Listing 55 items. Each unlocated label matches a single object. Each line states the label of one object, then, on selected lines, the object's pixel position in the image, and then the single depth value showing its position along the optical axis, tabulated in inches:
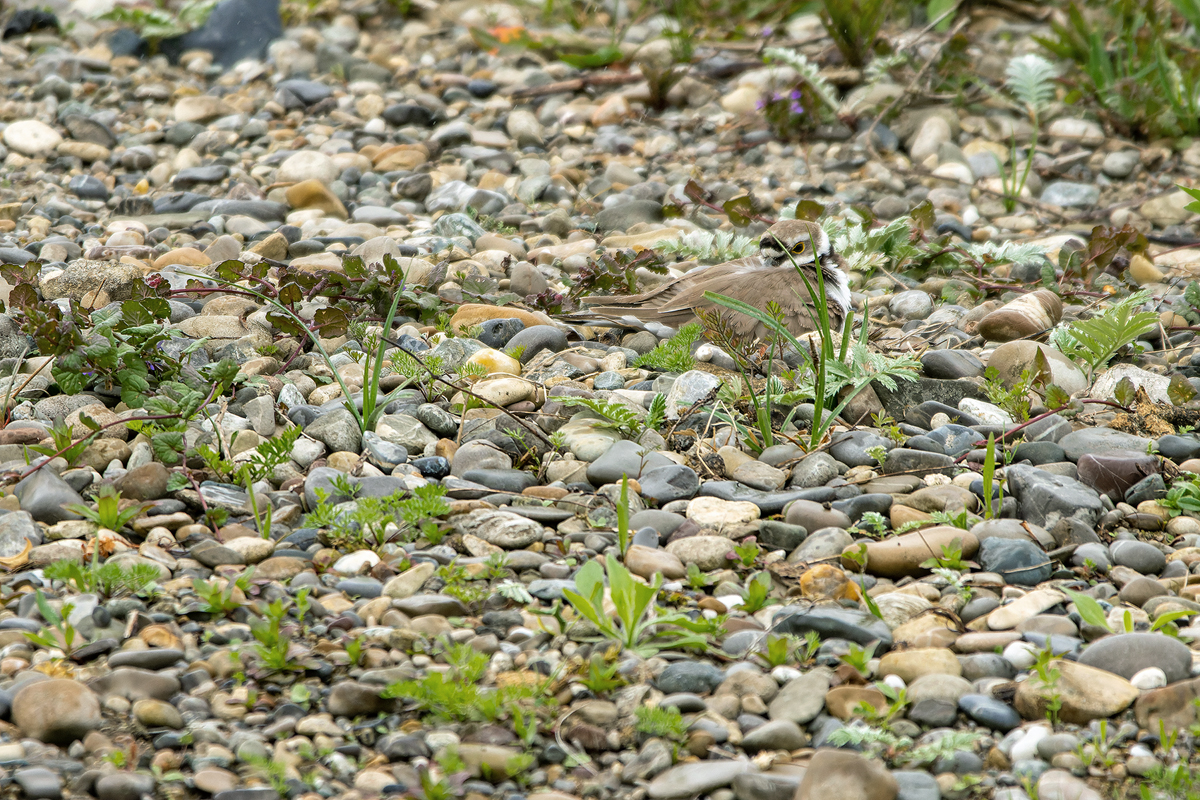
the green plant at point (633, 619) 210.2
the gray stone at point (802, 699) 195.8
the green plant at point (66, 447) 264.2
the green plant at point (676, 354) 338.3
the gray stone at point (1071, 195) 526.9
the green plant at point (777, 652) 207.6
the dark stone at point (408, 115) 601.6
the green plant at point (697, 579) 234.7
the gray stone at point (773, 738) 188.4
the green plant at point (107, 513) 241.4
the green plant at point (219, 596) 214.8
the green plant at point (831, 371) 285.7
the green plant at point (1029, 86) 539.5
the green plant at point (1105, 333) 322.3
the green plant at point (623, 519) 236.3
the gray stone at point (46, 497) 248.4
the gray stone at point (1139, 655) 199.2
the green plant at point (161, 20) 697.0
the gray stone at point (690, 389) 313.0
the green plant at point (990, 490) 255.1
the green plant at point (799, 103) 569.9
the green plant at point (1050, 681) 191.0
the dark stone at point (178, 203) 496.7
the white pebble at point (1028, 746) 184.5
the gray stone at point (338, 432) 290.8
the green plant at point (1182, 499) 261.0
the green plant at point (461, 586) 223.0
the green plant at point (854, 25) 600.4
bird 372.5
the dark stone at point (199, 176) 527.8
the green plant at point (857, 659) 202.7
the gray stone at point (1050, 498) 254.2
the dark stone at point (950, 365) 336.2
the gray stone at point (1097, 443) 289.1
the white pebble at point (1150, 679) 197.2
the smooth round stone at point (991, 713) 192.1
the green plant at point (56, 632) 201.6
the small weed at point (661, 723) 187.0
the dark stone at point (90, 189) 510.6
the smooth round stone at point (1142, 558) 241.1
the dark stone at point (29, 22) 709.9
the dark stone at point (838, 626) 215.3
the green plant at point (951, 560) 239.8
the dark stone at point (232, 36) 697.0
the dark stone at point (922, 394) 320.5
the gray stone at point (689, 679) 202.2
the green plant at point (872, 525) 254.4
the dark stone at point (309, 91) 628.4
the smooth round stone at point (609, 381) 335.3
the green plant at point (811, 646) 210.2
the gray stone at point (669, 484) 273.3
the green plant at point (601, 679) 197.6
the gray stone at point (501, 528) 248.5
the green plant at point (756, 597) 225.8
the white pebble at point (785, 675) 205.8
